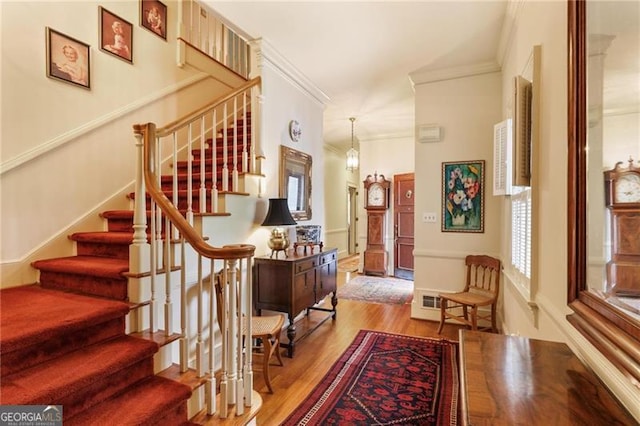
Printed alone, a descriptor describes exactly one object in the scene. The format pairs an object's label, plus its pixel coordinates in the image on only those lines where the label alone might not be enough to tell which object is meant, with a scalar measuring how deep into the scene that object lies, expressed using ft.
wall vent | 12.40
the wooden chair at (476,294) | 10.30
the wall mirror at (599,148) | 2.61
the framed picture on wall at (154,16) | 10.62
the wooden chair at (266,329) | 7.50
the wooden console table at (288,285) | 9.64
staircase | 4.59
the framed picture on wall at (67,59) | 8.05
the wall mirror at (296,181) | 11.63
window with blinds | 6.72
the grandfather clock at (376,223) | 20.67
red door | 20.33
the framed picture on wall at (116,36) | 9.33
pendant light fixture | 18.13
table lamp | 9.92
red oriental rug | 6.51
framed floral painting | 11.69
